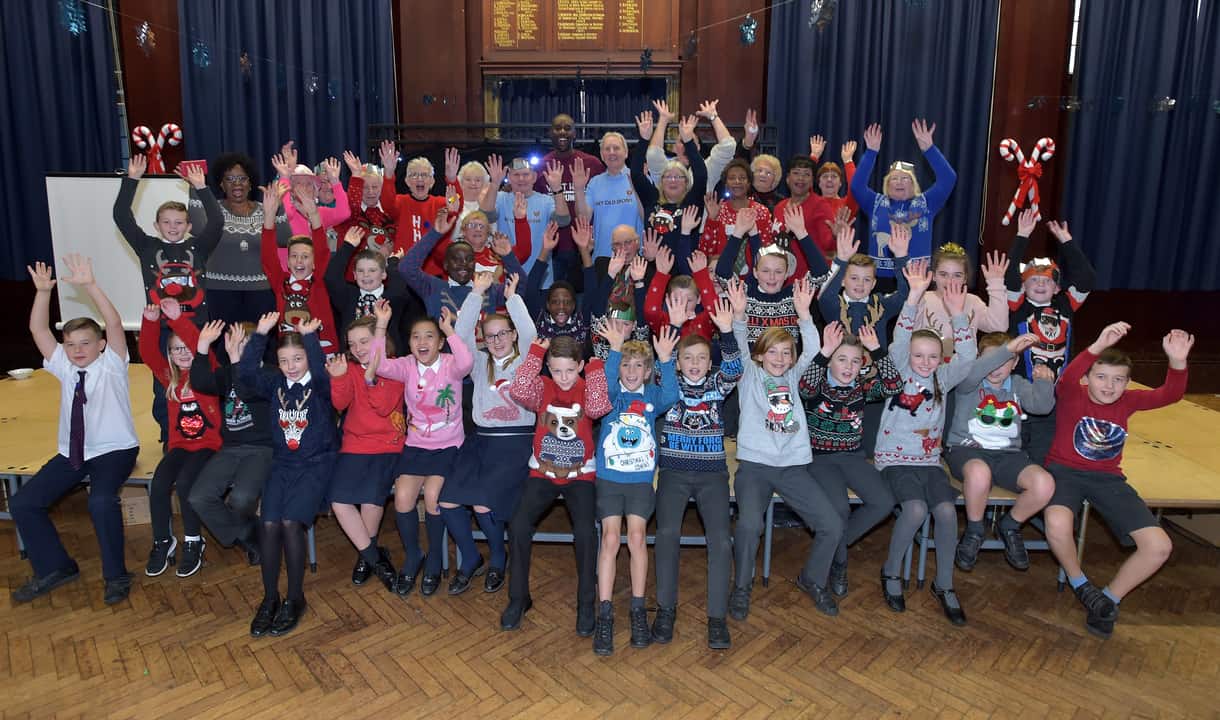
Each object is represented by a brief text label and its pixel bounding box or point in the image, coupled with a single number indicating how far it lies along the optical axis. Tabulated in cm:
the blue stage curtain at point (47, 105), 655
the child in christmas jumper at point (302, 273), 400
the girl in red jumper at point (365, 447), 342
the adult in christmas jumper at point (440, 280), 403
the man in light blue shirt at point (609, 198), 451
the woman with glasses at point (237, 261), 425
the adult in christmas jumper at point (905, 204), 444
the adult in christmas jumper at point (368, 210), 466
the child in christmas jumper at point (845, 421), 341
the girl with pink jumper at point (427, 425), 346
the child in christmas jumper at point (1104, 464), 323
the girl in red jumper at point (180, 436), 357
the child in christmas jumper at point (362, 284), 403
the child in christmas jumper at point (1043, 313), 384
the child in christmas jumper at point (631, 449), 318
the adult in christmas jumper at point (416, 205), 464
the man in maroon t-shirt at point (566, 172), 471
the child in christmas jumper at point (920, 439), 337
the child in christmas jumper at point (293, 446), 327
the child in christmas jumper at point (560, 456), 323
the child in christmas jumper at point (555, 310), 392
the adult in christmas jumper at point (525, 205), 449
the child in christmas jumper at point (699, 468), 317
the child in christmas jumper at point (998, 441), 340
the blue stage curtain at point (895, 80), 646
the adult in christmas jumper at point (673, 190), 448
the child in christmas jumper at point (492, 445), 341
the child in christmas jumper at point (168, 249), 395
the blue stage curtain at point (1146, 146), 621
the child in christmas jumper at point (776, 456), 332
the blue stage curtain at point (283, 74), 671
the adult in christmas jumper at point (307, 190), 433
